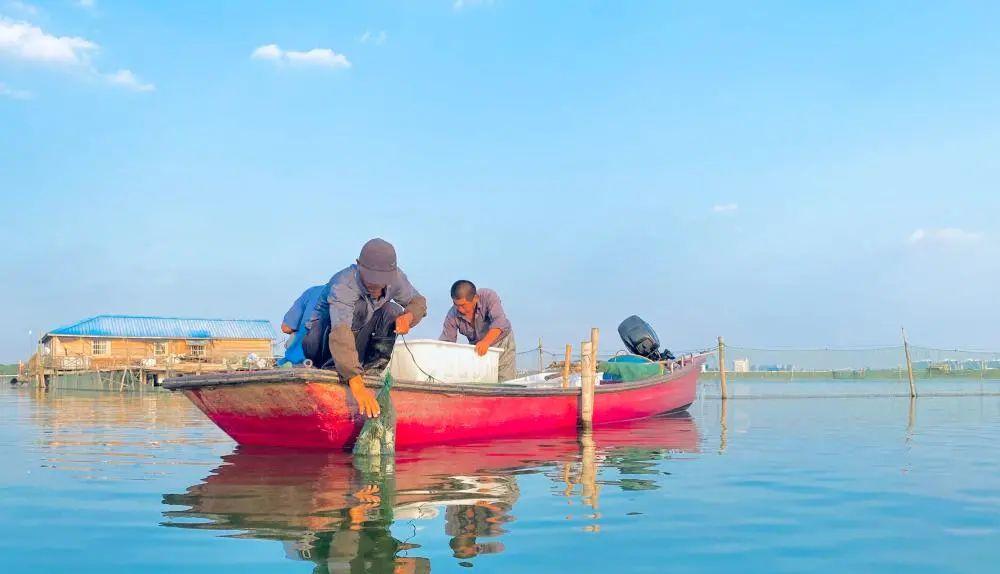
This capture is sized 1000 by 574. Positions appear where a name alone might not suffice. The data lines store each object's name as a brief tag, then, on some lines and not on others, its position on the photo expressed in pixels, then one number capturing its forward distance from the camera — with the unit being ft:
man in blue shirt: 28.99
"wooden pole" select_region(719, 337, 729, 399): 67.87
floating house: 147.64
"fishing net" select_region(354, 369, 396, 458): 25.36
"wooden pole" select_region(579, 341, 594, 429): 38.40
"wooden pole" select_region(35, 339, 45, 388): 146.51
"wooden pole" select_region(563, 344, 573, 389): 40.73
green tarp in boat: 51.13
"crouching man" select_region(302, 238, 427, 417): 23.82
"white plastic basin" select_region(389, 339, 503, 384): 30.78
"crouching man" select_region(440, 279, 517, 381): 35.65
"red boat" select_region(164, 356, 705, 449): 25.49
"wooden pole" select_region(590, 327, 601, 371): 39.32
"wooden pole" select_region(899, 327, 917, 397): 75.87
